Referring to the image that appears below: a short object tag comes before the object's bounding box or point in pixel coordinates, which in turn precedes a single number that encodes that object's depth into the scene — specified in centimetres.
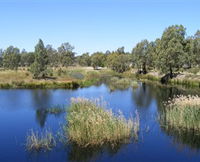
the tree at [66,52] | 8666
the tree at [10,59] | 6022
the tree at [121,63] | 7614
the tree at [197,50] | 5007
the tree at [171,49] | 4623
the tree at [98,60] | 9693
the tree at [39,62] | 4015
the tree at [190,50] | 5016
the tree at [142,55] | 6218
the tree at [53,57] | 8469
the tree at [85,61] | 11283
